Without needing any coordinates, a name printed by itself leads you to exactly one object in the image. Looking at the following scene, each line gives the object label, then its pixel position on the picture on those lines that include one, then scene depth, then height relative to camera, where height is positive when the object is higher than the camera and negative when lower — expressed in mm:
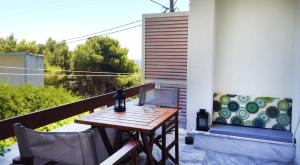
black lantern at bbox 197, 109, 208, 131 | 3648 -714
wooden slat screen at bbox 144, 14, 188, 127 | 4242 +371
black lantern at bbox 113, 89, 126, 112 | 2807 -332
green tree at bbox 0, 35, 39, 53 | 14542 +1450
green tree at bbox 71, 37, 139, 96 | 14742 +545
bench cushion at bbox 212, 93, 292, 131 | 3553 -574
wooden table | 2256 -476
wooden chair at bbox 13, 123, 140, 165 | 1530 -471
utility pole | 9928 +2579
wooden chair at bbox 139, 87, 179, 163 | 3393 -361
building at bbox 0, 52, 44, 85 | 10523 +118
